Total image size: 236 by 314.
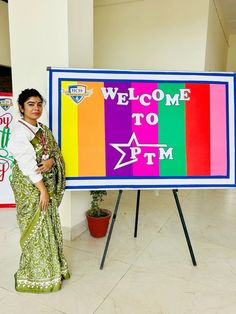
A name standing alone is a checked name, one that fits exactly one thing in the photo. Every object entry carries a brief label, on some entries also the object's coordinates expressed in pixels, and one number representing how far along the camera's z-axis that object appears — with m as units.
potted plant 2.37
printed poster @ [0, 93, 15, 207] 2.92
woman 1.56
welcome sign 1.84
